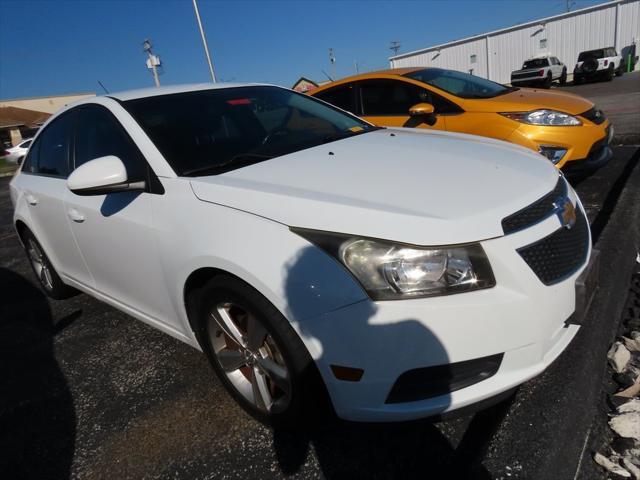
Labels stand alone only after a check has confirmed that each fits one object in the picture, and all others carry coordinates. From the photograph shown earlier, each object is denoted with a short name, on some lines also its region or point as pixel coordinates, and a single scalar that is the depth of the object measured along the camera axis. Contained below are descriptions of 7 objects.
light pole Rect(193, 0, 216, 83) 17.50
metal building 31.22
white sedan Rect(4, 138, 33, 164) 21.31
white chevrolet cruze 1.46
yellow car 4.12
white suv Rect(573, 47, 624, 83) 24.56
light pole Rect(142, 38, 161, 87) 17.75
